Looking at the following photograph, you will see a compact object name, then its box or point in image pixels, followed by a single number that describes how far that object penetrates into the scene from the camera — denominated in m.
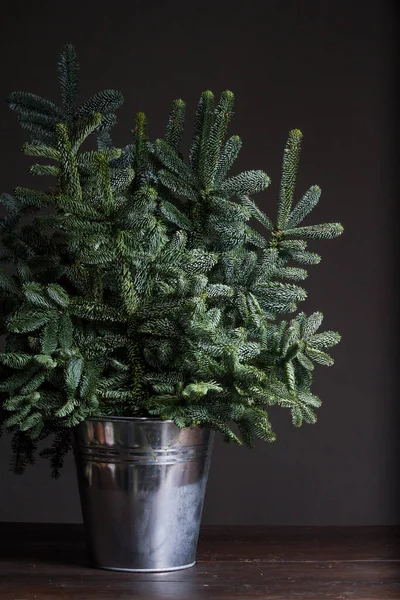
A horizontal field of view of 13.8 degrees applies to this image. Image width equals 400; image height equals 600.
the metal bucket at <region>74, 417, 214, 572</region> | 2.68
